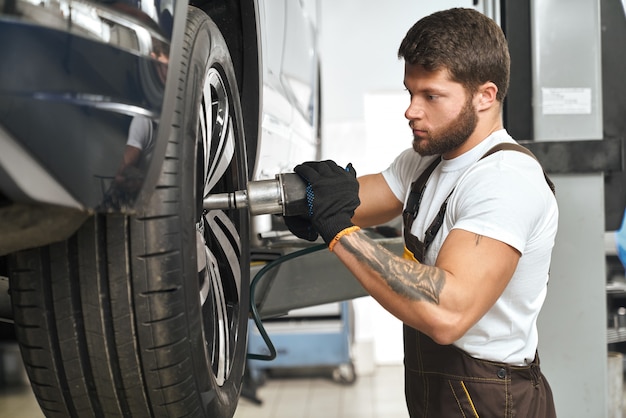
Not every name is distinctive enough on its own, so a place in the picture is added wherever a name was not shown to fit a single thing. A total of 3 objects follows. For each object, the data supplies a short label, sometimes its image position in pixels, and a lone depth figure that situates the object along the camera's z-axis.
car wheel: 1.04
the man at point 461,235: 1.36
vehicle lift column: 2.49
